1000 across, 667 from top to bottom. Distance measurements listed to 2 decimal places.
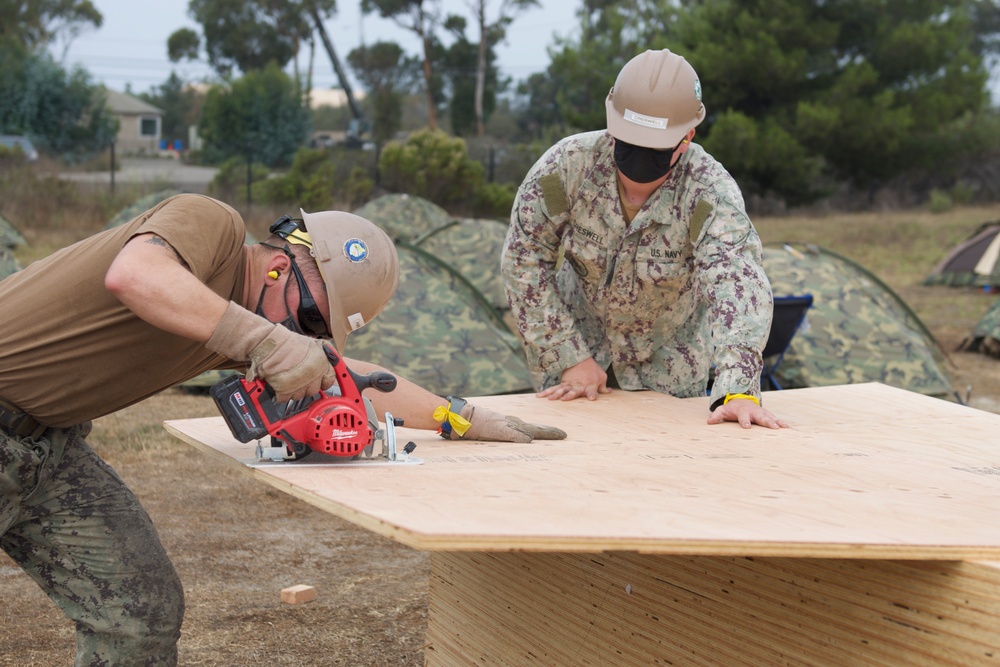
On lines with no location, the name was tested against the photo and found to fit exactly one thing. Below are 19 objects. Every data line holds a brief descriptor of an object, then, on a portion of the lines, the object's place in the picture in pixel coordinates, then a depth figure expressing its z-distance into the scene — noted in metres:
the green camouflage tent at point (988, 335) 9.69
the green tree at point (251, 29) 42.16
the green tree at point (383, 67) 45.19
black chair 6.09
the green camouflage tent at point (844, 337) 7.20
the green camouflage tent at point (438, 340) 6.84
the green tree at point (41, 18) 34.66
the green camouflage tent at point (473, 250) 10.03
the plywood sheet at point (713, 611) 1.79
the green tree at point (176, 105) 48.72
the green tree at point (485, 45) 36.38
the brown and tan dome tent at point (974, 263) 13.39
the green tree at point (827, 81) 20.88
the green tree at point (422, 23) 37.50
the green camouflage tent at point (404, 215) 12.13
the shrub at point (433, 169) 19.42
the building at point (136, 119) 46.94
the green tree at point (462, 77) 38.09
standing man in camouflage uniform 2.98
